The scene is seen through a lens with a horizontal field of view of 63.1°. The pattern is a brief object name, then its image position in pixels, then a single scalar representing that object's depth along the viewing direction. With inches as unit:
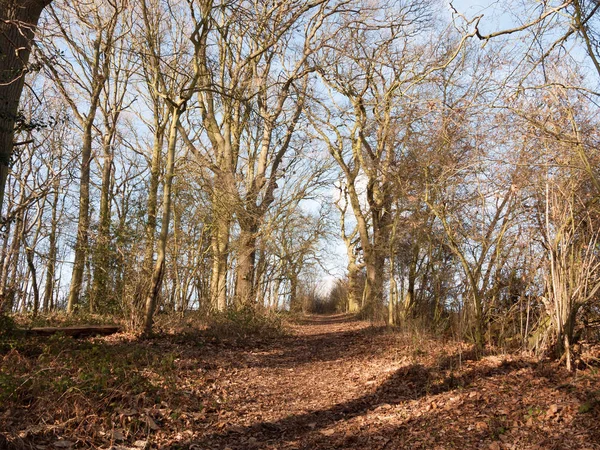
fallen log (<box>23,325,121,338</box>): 313.4
